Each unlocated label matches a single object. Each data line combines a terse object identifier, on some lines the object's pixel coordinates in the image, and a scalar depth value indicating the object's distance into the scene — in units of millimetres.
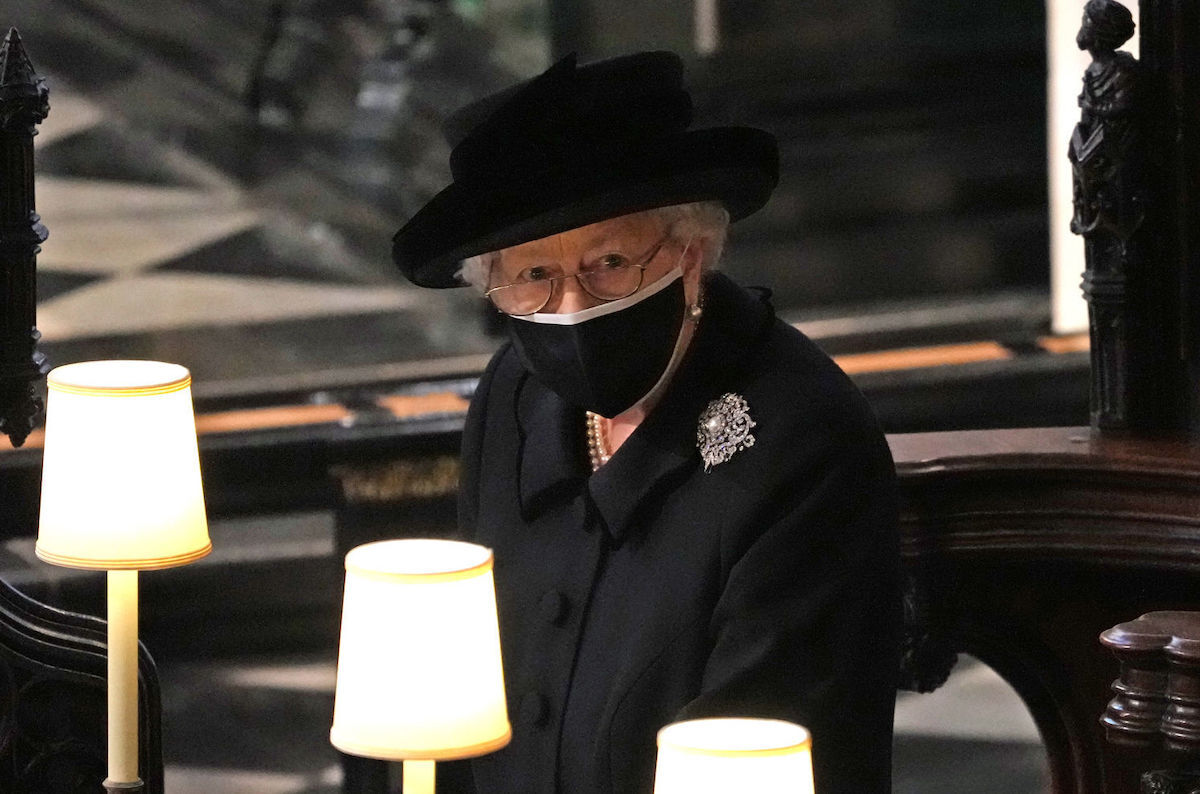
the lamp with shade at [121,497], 7738
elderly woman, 7928
